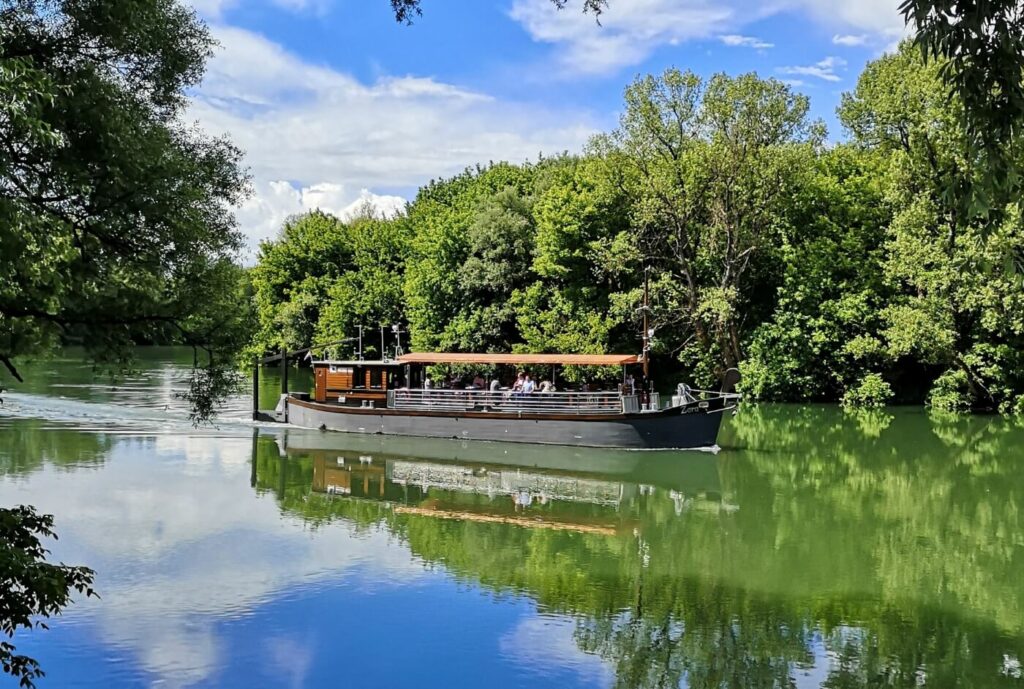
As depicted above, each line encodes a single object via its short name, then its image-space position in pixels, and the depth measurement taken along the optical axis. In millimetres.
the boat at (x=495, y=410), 24438
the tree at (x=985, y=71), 5461
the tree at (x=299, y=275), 57125
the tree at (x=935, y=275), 30906
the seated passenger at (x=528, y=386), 26620
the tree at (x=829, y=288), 35281
